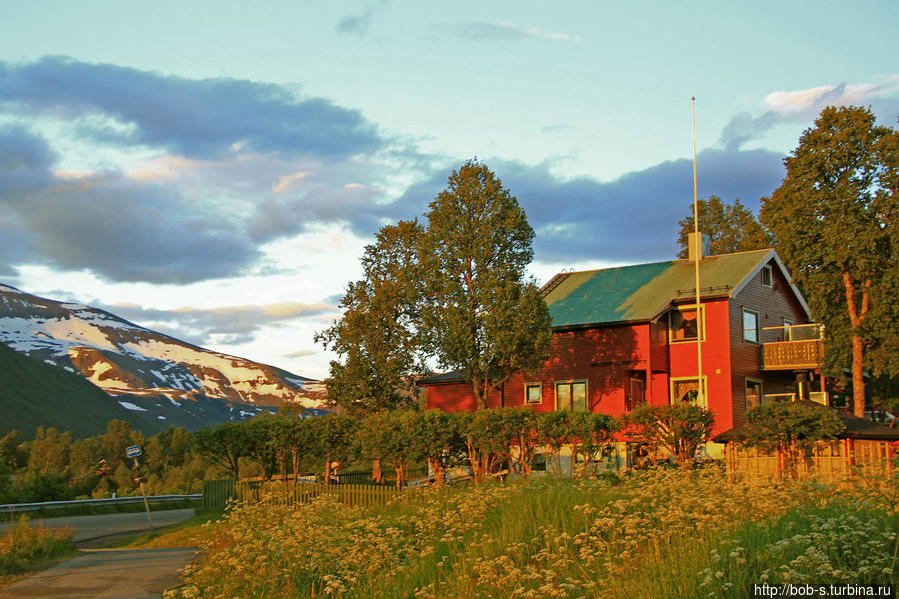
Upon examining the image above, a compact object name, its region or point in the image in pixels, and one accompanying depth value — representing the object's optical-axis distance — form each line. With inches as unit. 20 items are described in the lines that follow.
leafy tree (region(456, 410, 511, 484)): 1150.3
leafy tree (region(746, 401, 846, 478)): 1034.7
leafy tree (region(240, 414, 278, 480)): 1333.7
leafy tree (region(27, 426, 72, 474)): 2928.2
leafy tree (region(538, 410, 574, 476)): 1123.9
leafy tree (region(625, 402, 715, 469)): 1126.4
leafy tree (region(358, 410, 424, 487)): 1184.8
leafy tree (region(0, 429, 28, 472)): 2607.5
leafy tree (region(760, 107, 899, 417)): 1370.6
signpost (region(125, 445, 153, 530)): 1073.7
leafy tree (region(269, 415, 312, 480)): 1321.4
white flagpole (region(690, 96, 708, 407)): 1341.8
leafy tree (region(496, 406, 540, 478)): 1139.9
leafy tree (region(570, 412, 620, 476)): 1117.1
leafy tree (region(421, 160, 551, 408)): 1347.2
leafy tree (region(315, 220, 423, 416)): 1697.8
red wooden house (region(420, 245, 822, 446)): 1444.4
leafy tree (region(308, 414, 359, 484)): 1321.4
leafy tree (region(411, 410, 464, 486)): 1175.6
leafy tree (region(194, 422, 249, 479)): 1358.3
